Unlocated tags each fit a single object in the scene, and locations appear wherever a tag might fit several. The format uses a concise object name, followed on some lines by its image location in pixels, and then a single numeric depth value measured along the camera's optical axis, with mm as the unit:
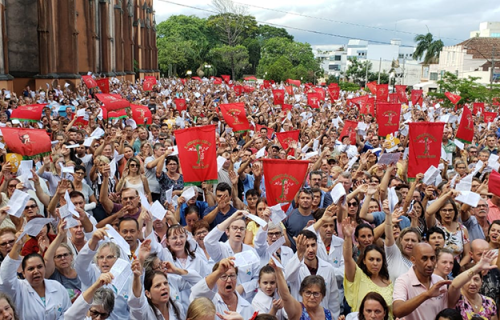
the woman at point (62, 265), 5801
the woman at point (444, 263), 5691
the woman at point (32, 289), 5234
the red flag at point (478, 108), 22711
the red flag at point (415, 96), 27716
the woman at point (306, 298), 5344
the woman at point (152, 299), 4891
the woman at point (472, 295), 5151
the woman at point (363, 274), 5918
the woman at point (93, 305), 4809
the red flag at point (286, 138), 13406
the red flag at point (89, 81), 24109
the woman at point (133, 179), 9086
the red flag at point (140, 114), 15523
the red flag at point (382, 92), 28000
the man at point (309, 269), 5789
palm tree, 98500
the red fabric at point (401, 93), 29750
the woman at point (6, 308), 4637
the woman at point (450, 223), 7367
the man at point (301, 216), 7836
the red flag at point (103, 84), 23422
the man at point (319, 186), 9117
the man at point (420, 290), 5133
